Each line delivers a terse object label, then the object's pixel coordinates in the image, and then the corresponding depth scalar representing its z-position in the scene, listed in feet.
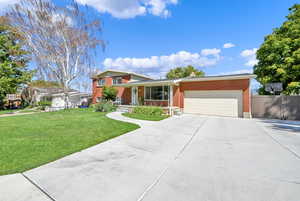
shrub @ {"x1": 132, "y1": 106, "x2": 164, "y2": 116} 36.63
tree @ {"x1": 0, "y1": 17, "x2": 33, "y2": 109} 50.65
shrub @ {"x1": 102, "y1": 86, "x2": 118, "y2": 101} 54.10
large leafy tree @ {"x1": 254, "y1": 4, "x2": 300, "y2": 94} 37.09
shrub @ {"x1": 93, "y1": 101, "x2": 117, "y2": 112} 46.03
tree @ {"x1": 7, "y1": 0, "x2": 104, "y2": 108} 41.86
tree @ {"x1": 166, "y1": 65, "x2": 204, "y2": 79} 94.63
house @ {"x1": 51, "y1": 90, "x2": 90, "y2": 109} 74.95
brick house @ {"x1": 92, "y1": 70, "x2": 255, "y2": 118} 33.83
